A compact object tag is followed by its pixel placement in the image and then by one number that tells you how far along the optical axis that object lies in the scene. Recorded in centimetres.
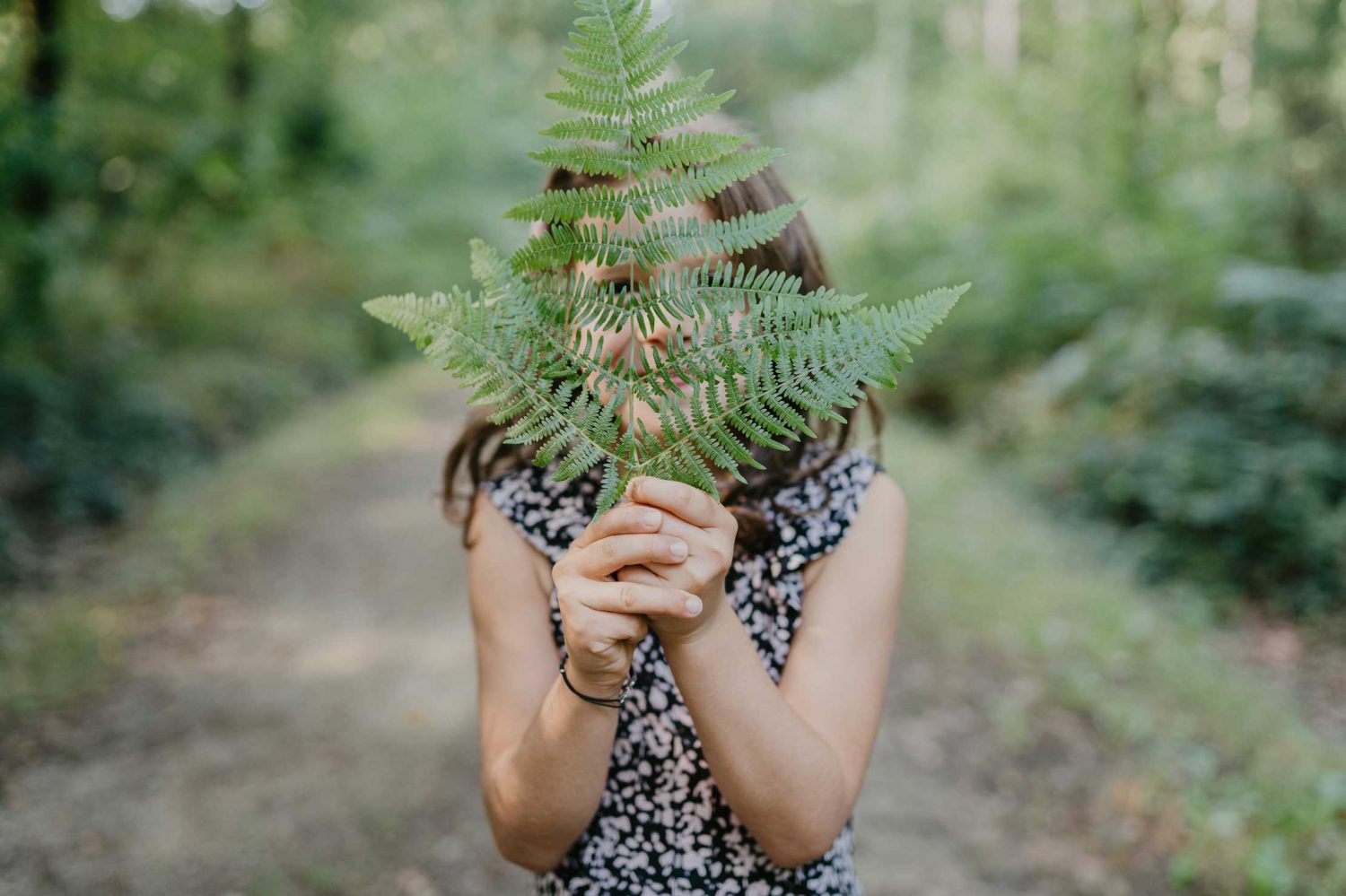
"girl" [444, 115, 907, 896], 134
